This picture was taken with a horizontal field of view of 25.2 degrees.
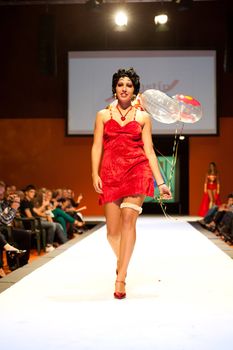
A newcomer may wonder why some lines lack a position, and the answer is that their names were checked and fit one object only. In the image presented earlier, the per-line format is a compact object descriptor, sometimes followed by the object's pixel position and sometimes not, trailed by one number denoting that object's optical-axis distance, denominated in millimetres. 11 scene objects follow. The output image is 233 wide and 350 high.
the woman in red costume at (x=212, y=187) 10648
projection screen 10930
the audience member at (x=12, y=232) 4031
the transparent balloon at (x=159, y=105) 3857
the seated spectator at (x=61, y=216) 6855
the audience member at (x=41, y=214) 5825
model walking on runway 2457
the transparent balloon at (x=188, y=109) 4457
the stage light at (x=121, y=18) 10008
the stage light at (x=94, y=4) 9508
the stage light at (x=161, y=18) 9947
